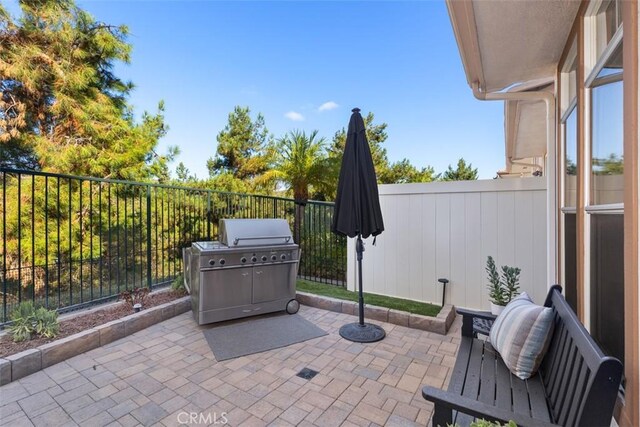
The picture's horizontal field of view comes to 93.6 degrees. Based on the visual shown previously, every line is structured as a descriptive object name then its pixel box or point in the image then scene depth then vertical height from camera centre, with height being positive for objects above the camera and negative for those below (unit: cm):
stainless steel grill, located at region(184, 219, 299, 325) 356 -72
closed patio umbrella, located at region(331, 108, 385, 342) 340 +19
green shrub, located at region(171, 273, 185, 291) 440 -104
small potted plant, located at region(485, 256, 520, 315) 339 -84
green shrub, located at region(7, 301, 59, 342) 277 -103
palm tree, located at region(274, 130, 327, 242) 827 +144
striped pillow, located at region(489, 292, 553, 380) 177 -76
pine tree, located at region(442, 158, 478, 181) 2373 +329
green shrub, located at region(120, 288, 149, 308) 372 -103
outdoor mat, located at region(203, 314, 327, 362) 307 -138
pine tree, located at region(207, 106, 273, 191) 1423 +312
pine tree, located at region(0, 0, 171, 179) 707 +297
